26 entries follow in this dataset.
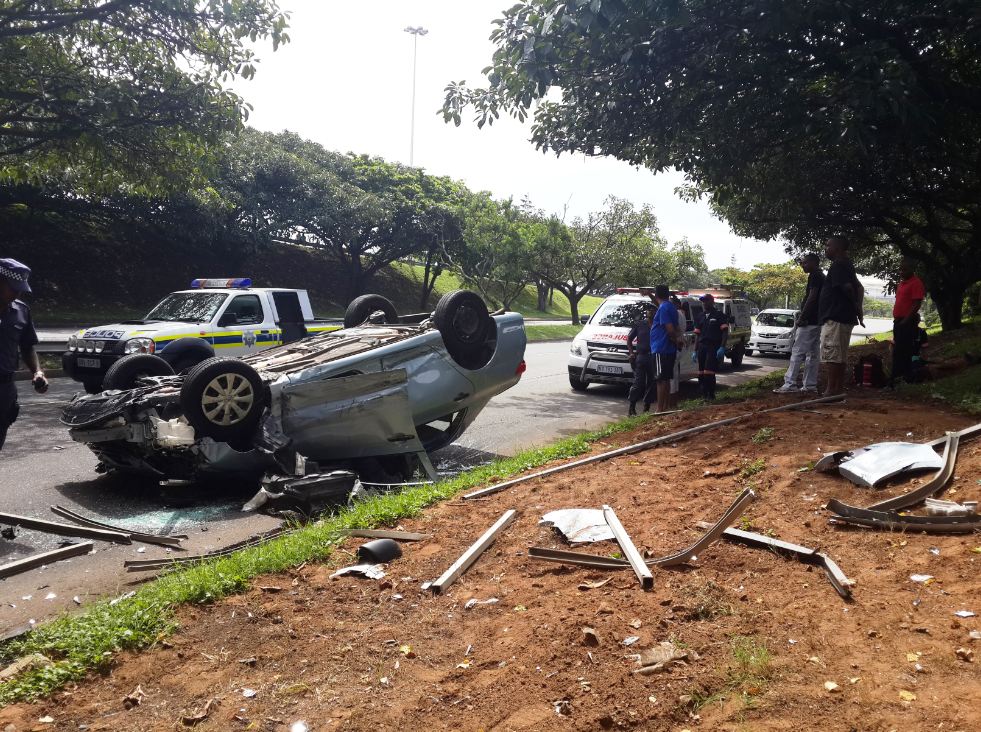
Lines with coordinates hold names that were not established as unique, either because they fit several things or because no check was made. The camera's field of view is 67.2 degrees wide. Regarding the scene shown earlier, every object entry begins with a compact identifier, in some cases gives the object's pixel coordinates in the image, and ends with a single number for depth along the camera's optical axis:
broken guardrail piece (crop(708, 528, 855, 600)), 3.45
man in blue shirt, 9.65
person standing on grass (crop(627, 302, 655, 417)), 10.33
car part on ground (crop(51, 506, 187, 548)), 4.95
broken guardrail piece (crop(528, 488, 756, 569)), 3.99
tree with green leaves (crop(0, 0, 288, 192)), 12.54
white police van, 10.74
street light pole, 49.84
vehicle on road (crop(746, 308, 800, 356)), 24.70
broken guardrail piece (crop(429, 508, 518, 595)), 4.01
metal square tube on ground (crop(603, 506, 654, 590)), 3.73
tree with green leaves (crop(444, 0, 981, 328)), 8.39
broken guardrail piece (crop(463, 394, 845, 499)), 5.97
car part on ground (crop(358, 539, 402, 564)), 4.46
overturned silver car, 6.05
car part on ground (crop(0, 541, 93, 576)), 4.13
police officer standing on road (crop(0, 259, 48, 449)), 5.21
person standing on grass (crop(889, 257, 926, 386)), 9.66
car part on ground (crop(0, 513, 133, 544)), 4.86
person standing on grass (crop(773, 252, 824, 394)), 9.59
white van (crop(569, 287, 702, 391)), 12.85
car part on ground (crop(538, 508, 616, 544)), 4.54
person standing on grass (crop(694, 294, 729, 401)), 11.87
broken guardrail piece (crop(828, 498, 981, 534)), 3.92
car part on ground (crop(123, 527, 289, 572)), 4.62
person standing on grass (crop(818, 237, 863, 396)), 8.84
